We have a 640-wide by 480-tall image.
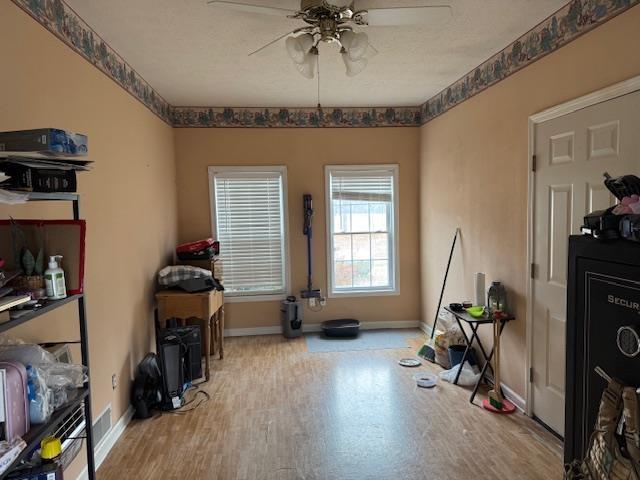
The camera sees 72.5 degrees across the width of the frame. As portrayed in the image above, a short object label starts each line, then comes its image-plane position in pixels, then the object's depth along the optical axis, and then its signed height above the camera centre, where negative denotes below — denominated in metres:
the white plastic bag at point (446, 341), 4.01 -1.21
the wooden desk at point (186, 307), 3.86 -0.80
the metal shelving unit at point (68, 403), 1.33 -0.67
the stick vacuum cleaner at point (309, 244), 5.08 -0.36
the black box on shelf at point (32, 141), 1.46 +0.27
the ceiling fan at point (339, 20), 2.10 +0.97
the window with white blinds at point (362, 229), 5.22 -0.20
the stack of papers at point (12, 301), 1.27 -0.24
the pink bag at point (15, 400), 1.30 -0.55
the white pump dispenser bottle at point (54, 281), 1.56 -0.22
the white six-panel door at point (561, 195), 2.25 +0.08
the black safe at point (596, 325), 1.38 -0.41
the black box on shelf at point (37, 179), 1.45 +0.15
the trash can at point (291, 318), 5.01 -1.19
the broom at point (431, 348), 4.25 -1.35
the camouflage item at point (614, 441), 1.28 -0.73
